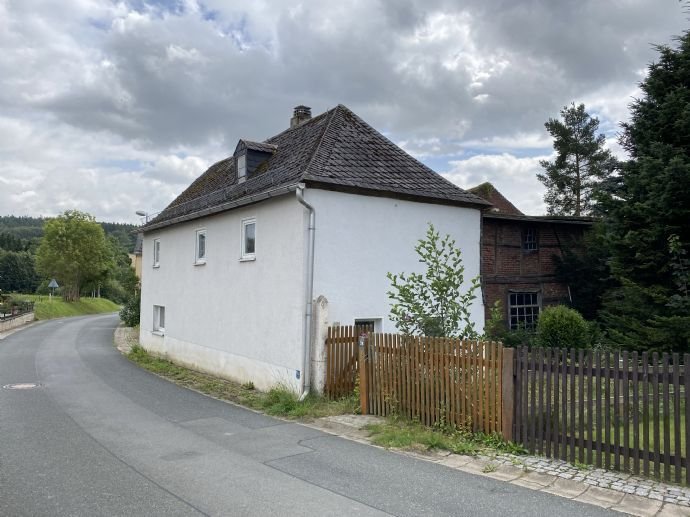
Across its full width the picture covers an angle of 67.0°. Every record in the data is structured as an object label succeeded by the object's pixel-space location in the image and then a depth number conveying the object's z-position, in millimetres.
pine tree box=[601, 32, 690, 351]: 11227
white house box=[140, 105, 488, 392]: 10898
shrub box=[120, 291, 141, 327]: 33531
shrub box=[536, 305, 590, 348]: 14930
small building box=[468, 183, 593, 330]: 17297
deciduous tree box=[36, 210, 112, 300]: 55688
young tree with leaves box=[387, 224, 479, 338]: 9094
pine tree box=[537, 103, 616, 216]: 31469
